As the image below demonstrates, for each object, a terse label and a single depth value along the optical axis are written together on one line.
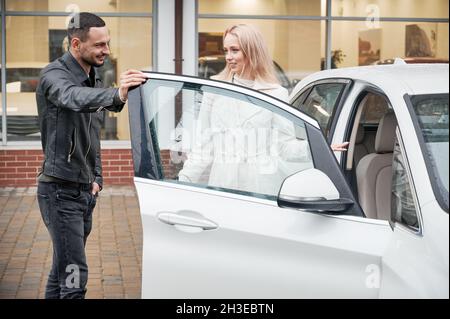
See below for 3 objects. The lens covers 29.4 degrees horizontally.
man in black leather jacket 4.20
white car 3.28
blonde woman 3.59
